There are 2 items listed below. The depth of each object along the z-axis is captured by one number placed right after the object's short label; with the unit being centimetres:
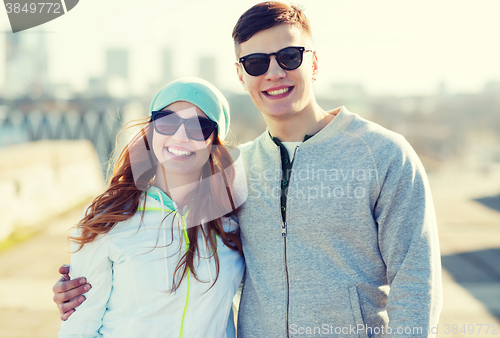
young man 172
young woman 182
